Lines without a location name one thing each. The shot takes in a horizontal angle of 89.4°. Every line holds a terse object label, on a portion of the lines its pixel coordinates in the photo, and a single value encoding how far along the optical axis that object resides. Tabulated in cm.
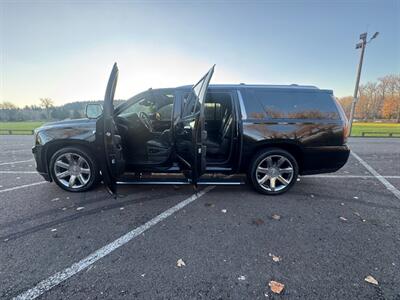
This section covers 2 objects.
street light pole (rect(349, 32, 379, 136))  1327
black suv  352
